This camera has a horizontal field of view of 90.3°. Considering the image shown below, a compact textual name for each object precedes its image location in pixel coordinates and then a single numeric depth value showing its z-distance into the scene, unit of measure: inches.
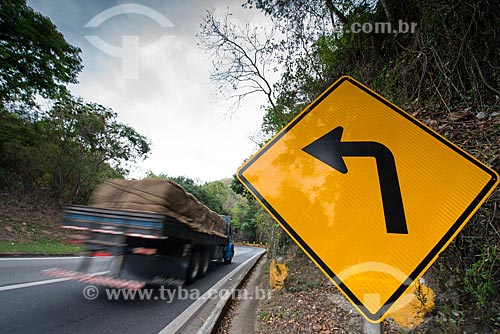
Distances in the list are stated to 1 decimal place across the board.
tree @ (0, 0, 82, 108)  410.7
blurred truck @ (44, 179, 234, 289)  173.8
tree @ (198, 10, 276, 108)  266.1
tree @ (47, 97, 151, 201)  659.4
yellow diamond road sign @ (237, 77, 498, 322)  44.6
